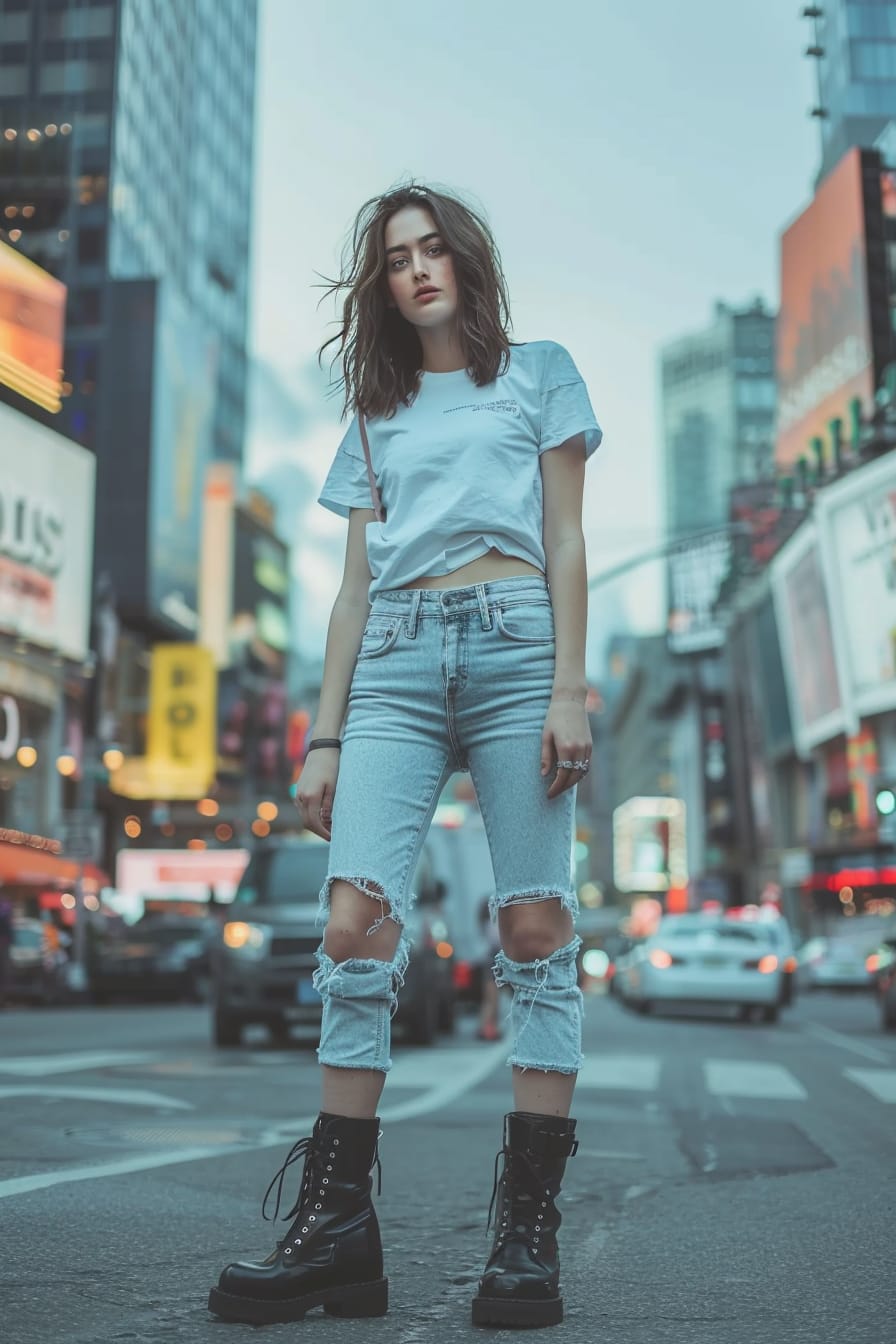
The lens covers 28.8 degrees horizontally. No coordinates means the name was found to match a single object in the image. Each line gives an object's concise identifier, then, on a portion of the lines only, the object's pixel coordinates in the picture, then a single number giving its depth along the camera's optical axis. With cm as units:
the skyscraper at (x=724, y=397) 16875
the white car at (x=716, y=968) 2205
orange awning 4138
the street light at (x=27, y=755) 4581
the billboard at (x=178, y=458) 6638
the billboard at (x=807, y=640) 5922
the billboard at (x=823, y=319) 4797
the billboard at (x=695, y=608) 10588
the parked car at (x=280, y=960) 1364
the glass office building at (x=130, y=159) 3697
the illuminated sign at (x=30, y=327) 4038
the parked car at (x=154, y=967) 2744
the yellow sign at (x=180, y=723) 6838
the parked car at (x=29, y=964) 2422
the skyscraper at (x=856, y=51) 2819
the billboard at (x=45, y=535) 4331
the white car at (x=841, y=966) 4475
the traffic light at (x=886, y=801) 2059
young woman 307
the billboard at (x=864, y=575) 5116
